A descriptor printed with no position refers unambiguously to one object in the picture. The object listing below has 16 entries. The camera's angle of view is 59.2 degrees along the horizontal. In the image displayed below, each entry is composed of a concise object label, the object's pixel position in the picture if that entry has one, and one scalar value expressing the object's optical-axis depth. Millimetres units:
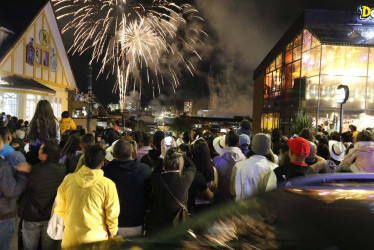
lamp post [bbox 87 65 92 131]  16484
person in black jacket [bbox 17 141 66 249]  4043
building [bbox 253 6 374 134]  20219
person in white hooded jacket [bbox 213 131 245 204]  5133
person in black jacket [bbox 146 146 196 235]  3941
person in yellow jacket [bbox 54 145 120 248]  3312
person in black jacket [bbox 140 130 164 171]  5402
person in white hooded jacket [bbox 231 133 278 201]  4136
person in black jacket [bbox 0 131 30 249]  3534
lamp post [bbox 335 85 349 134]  11492
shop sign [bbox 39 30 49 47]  22677
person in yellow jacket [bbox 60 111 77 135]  7746
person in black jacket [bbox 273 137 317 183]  4211
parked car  1846
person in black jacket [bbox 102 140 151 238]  3961
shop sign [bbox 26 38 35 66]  20922
